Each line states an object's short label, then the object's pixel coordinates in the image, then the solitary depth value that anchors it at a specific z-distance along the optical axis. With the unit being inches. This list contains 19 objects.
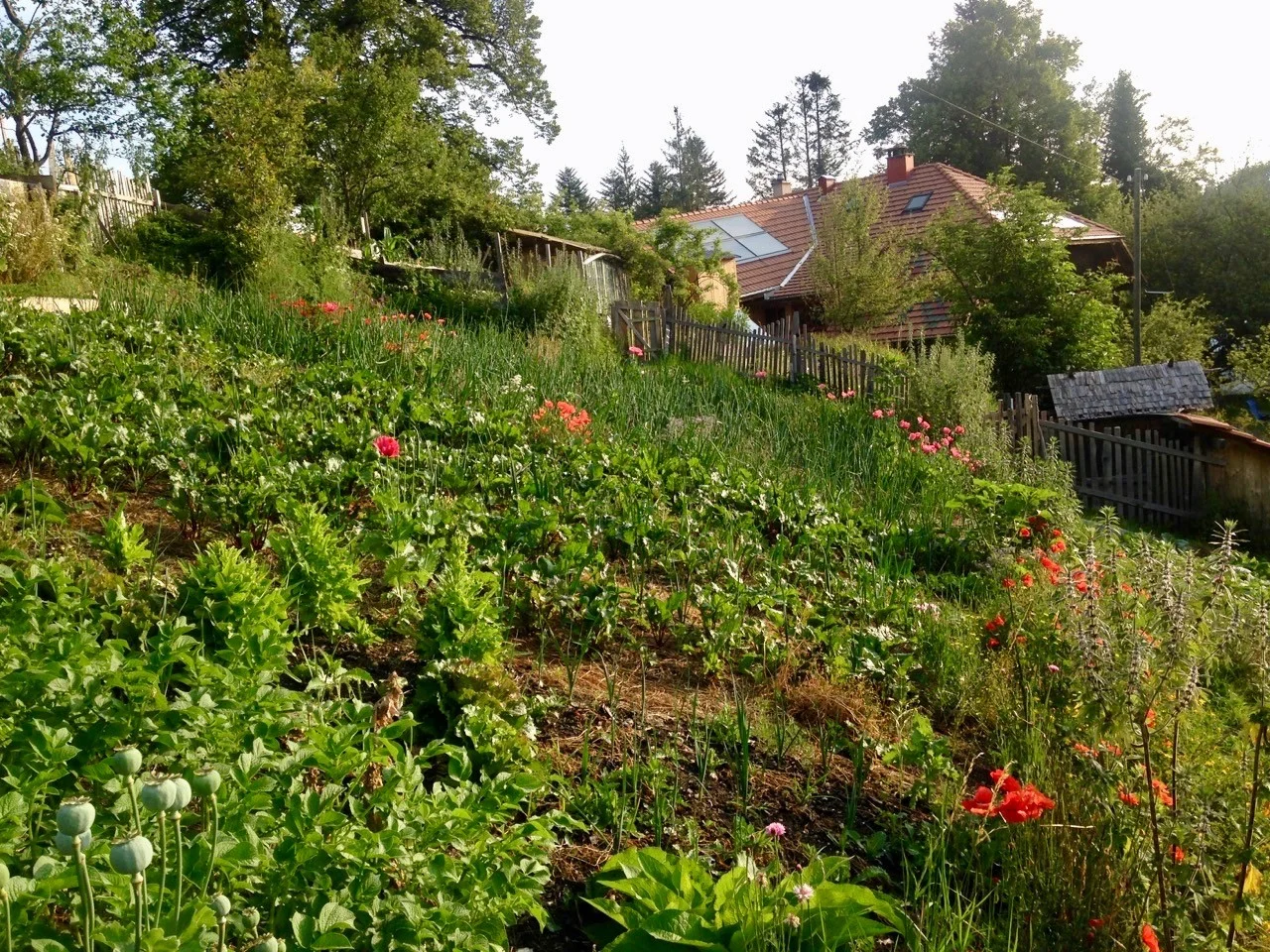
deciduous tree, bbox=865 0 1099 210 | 1331.2
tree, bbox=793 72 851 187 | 2190.0
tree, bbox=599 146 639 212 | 2198.6
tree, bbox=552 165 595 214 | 2053.4
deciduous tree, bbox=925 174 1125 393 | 581.3
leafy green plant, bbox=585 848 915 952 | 69.5
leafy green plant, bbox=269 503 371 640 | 110.9
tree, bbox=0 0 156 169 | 927.0
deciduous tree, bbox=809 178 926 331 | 695.1
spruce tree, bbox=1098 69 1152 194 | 1485.0
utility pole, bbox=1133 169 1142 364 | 653.3
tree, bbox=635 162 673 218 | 2133.4
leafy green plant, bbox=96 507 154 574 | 110.3
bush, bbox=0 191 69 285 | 337.4
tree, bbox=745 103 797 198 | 2240.4
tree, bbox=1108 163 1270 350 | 975.6
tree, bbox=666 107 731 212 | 2268.7
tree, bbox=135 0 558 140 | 747.4
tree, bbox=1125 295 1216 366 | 779.4
